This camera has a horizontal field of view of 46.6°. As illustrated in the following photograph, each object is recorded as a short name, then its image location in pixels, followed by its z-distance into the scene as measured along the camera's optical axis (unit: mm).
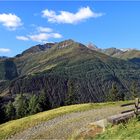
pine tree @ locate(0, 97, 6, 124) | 56678
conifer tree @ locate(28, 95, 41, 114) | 54300
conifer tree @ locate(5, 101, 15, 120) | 62049
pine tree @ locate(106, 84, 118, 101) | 59017
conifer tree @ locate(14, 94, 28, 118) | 59231
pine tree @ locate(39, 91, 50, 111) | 55386
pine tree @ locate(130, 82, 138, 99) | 58735
